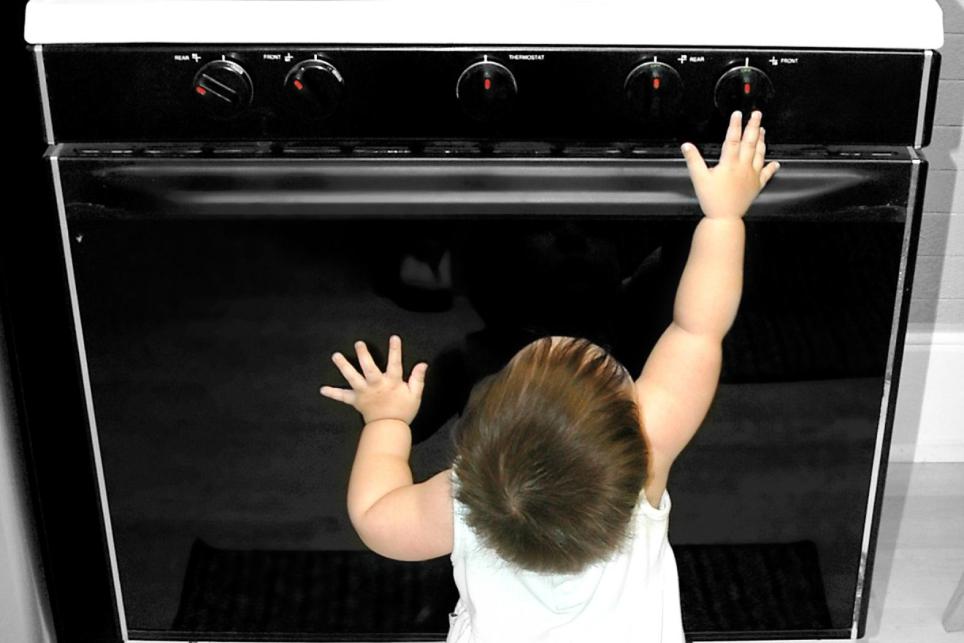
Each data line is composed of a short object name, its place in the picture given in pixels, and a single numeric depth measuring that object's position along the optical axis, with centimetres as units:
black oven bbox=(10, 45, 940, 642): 201
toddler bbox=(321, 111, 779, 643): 187
